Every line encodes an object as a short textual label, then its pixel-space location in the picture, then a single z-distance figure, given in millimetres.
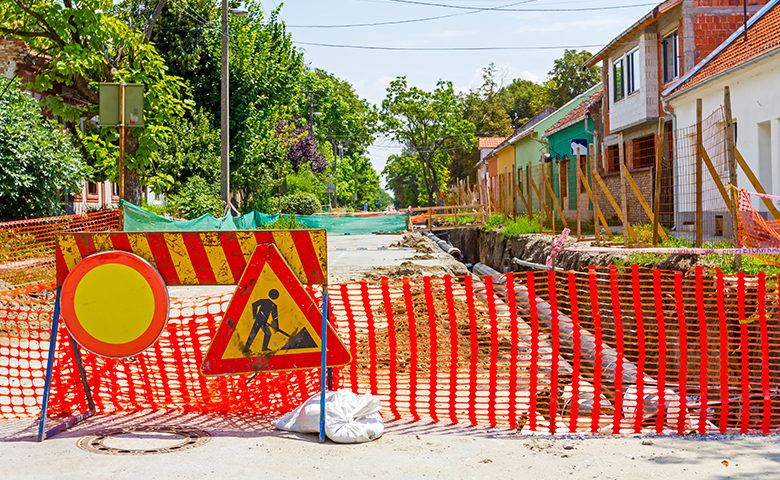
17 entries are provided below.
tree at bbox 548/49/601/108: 63719
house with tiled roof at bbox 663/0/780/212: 15500
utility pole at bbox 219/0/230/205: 22359
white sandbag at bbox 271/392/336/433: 4875
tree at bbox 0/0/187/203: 18688
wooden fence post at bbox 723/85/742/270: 9906
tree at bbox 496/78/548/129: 77625
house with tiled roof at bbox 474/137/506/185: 64444
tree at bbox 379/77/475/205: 66688
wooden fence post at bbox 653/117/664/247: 12206
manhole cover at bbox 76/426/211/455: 4535
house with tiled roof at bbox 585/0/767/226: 21266
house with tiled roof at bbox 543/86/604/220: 30250
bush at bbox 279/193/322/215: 38688
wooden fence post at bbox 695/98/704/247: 11052
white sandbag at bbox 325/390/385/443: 4719
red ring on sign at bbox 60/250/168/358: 4844
